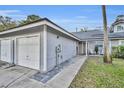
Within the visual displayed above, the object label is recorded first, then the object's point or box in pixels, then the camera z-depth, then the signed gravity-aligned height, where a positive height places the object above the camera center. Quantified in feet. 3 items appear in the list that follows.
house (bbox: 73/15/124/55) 30.50 +4.14
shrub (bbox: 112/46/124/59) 25.09 -1.52
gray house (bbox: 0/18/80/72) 11.78 +0.70
